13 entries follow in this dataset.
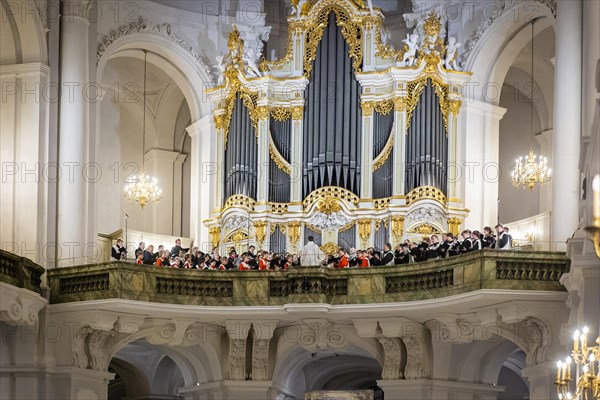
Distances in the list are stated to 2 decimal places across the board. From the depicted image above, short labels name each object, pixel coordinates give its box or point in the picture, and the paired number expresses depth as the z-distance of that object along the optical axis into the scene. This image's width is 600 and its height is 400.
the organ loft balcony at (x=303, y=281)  26.89
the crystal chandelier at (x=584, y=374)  16.14
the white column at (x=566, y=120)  27.97
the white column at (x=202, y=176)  33.72
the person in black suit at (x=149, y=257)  29.59
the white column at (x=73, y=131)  30.39
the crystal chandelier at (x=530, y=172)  30.20
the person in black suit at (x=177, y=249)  30.70
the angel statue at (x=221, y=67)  33.50
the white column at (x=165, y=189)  36.44
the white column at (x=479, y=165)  31.64
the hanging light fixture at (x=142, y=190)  32.75
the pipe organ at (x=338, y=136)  31.56
